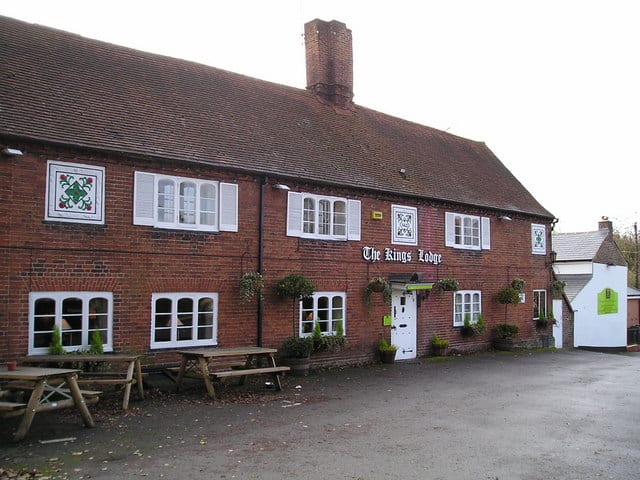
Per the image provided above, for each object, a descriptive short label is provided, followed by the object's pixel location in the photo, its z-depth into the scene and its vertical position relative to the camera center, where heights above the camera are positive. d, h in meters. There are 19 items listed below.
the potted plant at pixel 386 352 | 16.11 -1.53
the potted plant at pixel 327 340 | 14.42 -1.12
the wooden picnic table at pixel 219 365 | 10.62 -1.40
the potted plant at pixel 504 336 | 20.03 -1.38
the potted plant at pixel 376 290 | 15.79 +0.08
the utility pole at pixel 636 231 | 50.42 +5.18
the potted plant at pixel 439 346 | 17.75 -1.51
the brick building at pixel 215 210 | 11.09 +1.86
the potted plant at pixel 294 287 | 13.77 +0.12
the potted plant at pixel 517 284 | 20.53 +0.32
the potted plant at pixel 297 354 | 13.73 -1.38
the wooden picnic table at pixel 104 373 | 9.59 -1.23
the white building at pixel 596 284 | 31.38 +0.50
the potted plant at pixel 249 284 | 13.09 +0.18
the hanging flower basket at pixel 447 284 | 17.75 +0.26
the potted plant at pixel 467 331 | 18.92 -1.15
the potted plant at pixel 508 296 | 19.94 -0.08
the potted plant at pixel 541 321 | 22.44 -0.99
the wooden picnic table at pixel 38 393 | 7.70 -1.35
